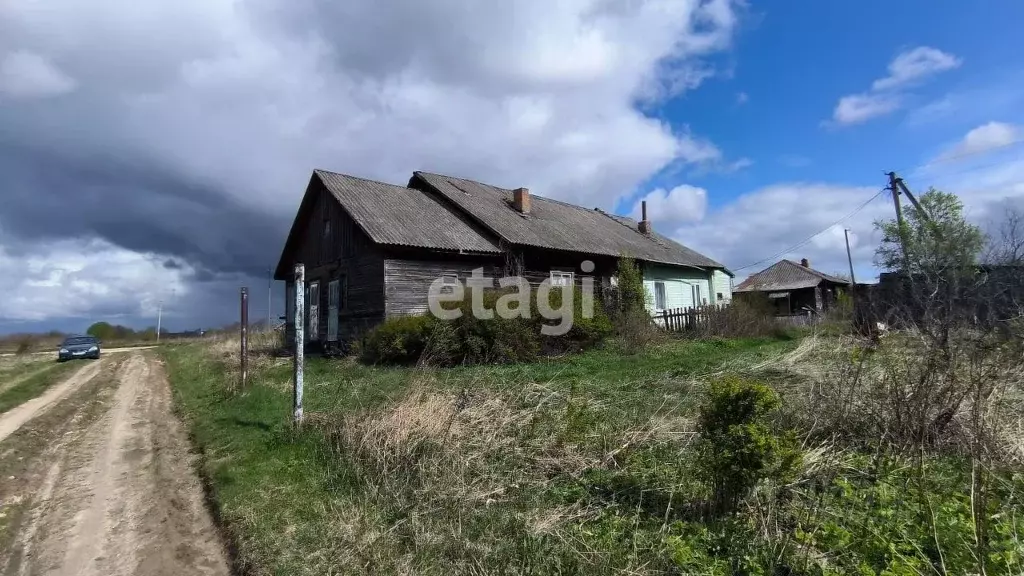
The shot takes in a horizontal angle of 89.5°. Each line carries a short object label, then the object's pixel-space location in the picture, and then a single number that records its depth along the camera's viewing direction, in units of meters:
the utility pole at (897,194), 19.91
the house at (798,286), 35.44
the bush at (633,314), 13.80
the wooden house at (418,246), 15.45
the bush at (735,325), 16.73
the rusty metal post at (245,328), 10.57
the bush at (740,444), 3.33
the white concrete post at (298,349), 6.59
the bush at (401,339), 12.15
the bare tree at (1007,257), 16.55
